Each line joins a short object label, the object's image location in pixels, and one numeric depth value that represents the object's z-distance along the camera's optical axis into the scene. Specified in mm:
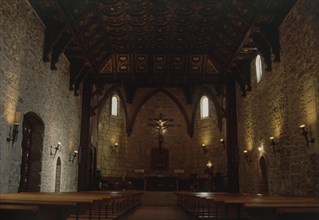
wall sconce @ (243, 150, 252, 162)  12590
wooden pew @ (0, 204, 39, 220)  3554
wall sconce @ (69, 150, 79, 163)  12284
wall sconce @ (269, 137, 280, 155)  9566
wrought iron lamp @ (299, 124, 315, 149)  7325
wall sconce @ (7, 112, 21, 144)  7354
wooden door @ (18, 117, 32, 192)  8931
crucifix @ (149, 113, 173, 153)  17339
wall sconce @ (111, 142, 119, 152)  17095
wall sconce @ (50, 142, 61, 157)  10146
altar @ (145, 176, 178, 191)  16879
